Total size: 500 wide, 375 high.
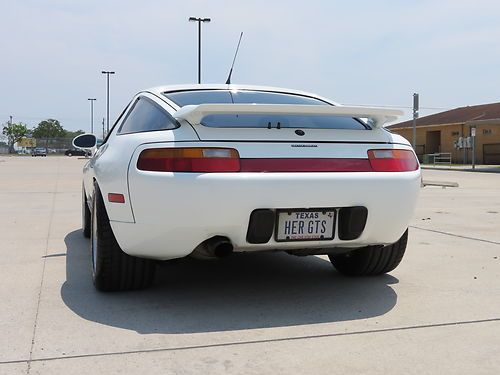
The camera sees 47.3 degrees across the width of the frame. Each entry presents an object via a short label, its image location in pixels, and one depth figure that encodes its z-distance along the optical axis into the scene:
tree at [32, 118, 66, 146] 116.88
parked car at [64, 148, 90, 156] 75.71
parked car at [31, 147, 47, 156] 74.31
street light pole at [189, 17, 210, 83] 29.77
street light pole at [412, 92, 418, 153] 23.38
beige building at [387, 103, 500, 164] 41.25
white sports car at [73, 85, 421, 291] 3.17
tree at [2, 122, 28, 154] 98.88
